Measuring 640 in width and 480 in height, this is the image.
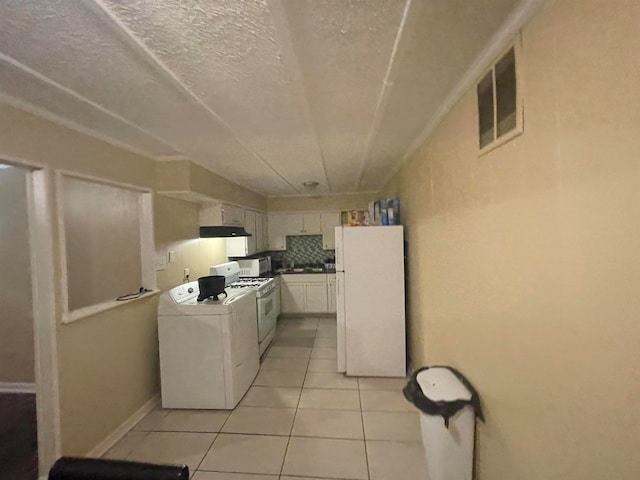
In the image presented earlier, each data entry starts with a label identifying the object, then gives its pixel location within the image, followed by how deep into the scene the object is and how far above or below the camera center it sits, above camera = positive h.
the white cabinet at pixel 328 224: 5.48 +0.23
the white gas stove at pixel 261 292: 3.51 -0.74
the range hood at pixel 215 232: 3.42 +0.09
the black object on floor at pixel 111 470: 0.87 -0.72
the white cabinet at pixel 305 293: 5.10 -1.02
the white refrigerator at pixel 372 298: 2.97 -0.67
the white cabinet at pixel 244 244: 4.31 -0.08
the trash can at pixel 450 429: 1.45 -1.03
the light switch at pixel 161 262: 2.64 -0.21
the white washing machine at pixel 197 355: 2.50 -1.03
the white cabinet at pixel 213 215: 3.45 +0.30
